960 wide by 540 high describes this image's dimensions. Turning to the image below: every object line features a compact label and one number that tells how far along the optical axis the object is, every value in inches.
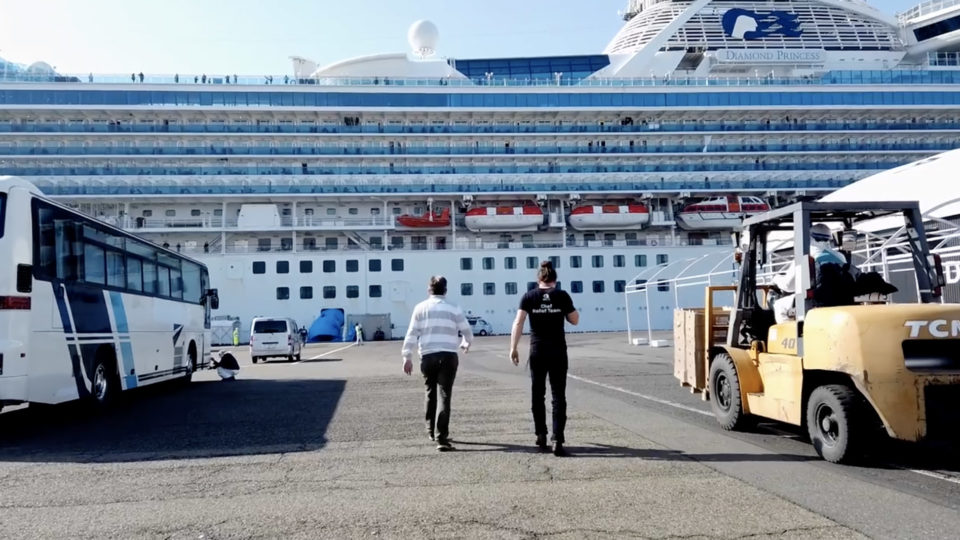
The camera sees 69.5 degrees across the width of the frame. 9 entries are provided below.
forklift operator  241.8
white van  948.6
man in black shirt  236.1
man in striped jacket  252.5
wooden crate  321.1
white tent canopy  562.6
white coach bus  307.0
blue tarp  1501.0
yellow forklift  196.2
